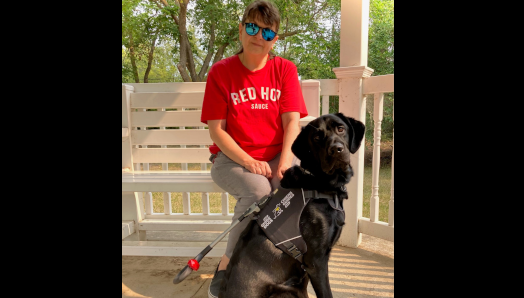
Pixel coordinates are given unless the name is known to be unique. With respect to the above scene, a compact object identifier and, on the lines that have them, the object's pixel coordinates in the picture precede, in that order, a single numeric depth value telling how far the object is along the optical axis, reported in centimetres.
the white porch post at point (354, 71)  268
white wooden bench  289
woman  179
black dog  145
